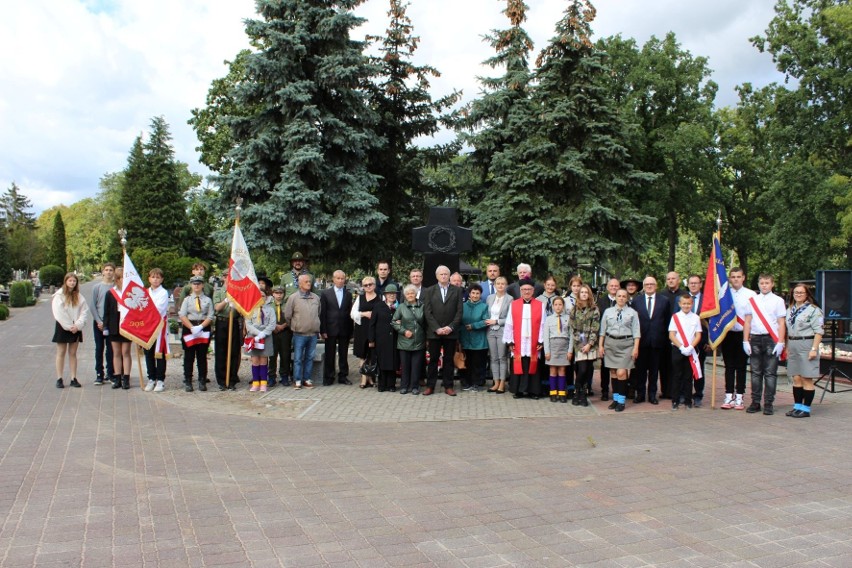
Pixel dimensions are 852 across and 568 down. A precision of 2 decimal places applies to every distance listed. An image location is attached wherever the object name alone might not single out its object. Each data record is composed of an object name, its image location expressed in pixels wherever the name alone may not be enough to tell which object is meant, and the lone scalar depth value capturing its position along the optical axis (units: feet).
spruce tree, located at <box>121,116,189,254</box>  187.21
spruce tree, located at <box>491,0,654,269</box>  63.82
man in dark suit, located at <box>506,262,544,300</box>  35.37
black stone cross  41.83
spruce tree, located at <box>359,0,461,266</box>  59.26
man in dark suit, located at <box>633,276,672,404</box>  32.24
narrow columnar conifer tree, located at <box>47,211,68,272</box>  250.37
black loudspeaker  37.73
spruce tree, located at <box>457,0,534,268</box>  64.23
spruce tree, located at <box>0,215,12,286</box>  176.04
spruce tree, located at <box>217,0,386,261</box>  52.11
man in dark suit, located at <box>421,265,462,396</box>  34.81
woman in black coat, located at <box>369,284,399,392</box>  35.50
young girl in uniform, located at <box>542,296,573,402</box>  32.35
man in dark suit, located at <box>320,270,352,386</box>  37.22
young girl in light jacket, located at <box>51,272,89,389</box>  35.12
